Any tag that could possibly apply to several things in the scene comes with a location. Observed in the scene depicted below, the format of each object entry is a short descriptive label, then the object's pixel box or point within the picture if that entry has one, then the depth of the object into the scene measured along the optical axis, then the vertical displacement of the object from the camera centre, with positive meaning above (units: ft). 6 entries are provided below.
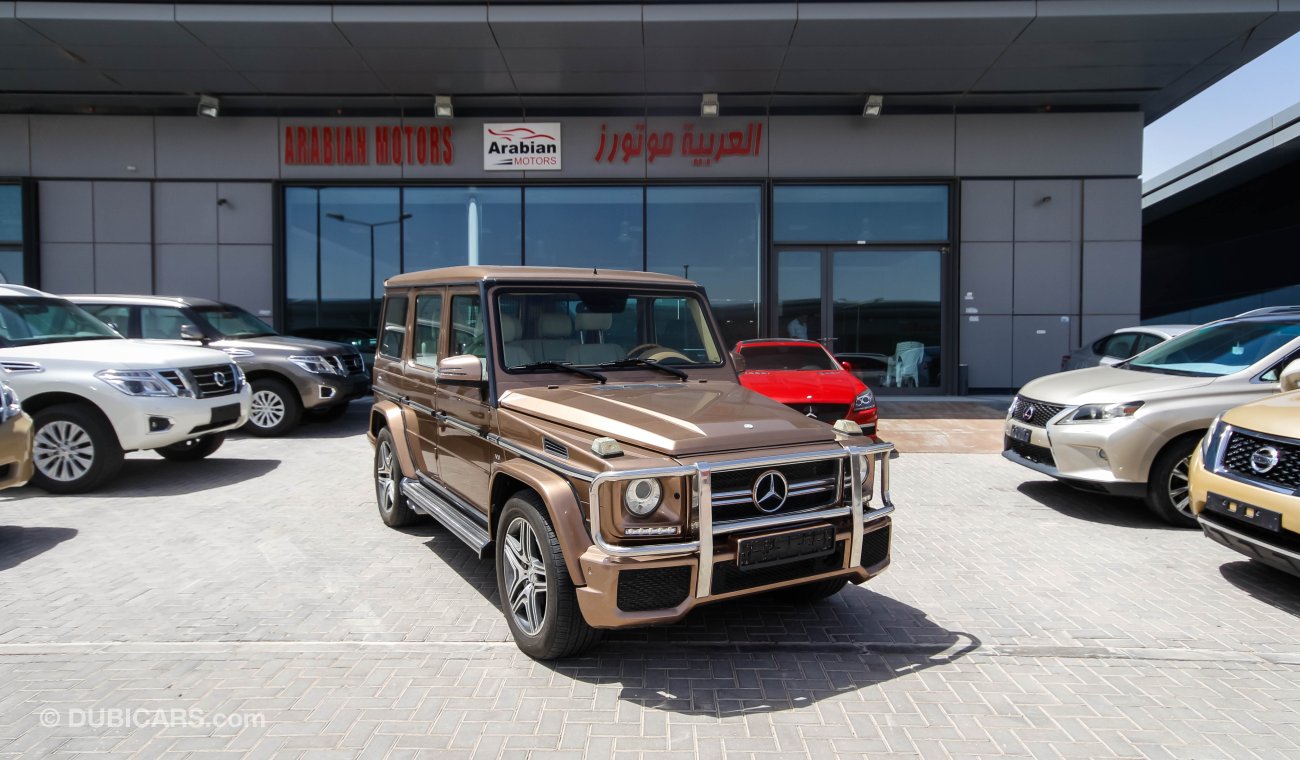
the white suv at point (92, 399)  23.30 -1.50
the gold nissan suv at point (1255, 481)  14.06 -2.46
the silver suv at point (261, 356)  34.04 -0.25
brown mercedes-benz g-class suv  10.68 -1.65
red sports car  27.44 -1.05
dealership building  48.21 +9.58
